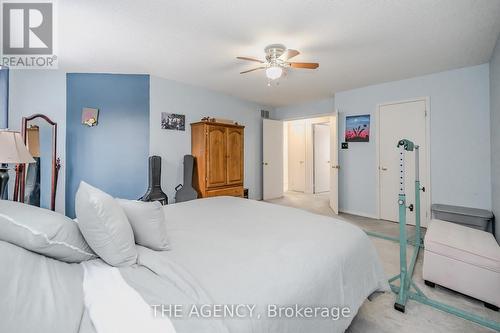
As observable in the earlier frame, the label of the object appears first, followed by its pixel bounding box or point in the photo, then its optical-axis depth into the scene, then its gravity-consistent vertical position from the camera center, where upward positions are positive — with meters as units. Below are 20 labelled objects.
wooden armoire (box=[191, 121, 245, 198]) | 3.94 +0.18
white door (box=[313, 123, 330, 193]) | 6.93 +0.30
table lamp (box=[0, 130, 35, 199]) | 1.98 +0.15
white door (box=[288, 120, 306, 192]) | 7.05 +0.37
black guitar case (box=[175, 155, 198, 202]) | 3.90 -0.32
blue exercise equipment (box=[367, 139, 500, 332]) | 1.63 -1.04
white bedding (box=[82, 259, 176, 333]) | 0.74 -0.49
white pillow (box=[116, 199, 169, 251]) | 1.26 -0.31
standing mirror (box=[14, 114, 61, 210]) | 2.96 +0.09
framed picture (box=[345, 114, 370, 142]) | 4.31 +0.75
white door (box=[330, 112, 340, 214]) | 4.51 +0.11
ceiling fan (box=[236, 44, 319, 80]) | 2.57 +1.26
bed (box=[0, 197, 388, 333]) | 0.75 -0.47
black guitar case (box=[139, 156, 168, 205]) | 3.61 -0.22
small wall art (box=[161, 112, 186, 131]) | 3.94 +0.82
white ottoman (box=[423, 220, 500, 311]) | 1.82 -0.81
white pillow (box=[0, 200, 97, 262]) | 0.92 -0.26
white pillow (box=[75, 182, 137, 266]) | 1.07 -0.28
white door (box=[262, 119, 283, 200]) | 5.68 +0.24
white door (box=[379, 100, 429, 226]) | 3.75 +0.26
